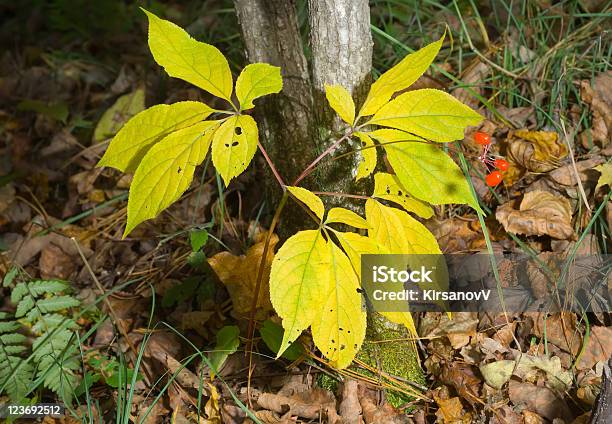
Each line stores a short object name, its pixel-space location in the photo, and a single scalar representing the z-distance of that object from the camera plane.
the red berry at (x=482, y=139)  1.47
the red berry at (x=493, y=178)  1.47
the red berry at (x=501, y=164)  1.48
